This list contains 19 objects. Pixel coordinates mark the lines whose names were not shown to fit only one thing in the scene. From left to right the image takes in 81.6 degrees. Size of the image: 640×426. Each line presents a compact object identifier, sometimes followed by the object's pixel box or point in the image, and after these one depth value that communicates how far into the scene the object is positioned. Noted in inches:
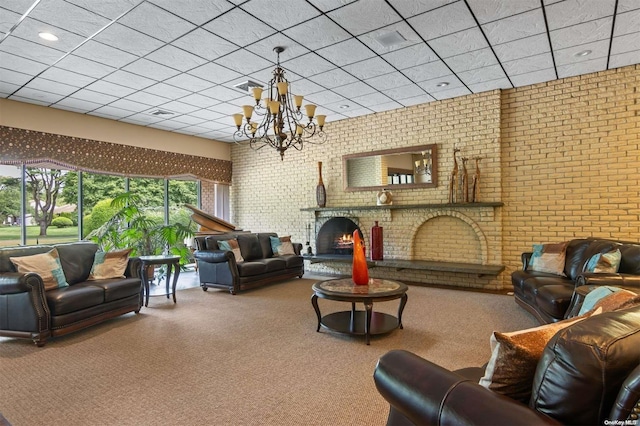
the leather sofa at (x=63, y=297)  141.1
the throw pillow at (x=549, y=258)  172.3
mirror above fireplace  254.8
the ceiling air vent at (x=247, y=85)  204.1
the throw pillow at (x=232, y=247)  241.0
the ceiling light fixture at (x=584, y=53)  173.0
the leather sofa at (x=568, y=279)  132.5
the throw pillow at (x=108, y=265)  179.0
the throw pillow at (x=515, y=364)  52.7
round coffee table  138.7
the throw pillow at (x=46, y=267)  153.9
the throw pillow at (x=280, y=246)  273.4
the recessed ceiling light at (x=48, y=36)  147.1
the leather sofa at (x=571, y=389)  42.8
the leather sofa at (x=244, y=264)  229.0
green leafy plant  236.2
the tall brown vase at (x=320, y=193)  296.5
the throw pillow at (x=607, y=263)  143.2
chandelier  157.8
